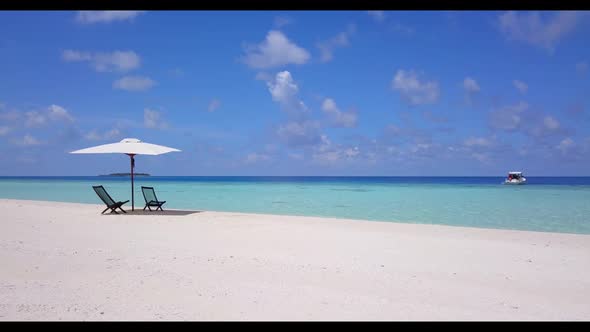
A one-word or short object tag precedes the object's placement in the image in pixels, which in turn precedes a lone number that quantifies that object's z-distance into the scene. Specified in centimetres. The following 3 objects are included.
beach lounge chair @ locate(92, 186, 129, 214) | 1163
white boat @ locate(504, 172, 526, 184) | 5322
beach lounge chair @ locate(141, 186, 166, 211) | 1228
